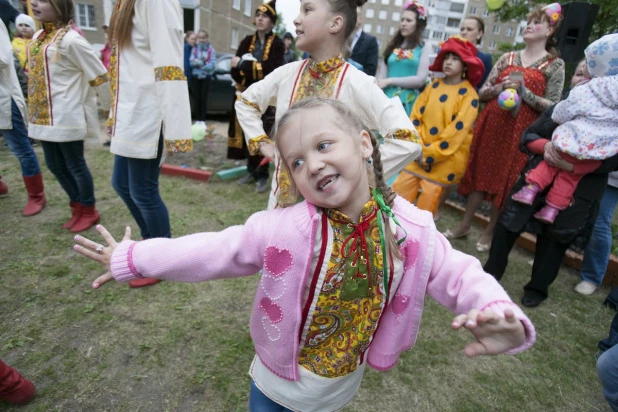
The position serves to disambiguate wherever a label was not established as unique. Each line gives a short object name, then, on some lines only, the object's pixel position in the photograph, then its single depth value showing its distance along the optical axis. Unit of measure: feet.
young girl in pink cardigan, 3.76
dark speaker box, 14.16
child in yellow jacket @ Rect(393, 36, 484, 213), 10.98
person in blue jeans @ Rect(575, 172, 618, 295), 10.32
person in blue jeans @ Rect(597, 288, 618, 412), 4.68
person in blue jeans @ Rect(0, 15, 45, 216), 11.16
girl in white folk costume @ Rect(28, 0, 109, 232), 9.78
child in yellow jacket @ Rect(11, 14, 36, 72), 17.25
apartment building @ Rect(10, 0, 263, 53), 68.90
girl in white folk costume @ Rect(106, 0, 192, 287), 7.61
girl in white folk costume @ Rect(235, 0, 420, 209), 6.01
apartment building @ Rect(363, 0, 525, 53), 194.49
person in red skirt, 11.19
